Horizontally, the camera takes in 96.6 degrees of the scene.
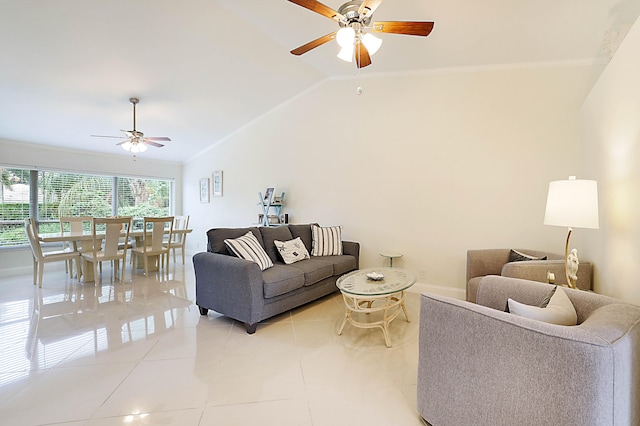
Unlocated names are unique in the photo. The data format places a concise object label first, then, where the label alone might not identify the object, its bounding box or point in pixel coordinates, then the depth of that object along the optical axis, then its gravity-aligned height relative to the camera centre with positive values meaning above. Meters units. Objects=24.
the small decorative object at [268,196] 5.38 +0.30
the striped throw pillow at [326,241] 4.17 -0.43
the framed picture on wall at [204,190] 6.86 +0.52
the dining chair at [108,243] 4.25 -0.49
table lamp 1.93 +0.05
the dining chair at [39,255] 4.18 -0.66
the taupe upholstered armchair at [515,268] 2.45 -0.53
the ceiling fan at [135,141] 4.17 +1.07
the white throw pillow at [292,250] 3.66 -0.51
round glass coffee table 2.46 -0.69
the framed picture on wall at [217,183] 6.55 +0.66
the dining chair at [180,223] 6.08 -0.25
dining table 4.09 -0.40
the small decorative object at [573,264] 2.14 -0.40
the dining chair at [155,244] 4.89 -0.57
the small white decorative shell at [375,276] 2.86 -0.65
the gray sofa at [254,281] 2.78 -0.75
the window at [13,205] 4.96 +0.12
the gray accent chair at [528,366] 1.06 -0.65
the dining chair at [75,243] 4.68 -0.52
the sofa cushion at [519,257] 2.91 -0.47
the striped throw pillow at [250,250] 3.09 -0.42
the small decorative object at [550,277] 2.12 -0.49
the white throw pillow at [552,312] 1.36 -0.49
